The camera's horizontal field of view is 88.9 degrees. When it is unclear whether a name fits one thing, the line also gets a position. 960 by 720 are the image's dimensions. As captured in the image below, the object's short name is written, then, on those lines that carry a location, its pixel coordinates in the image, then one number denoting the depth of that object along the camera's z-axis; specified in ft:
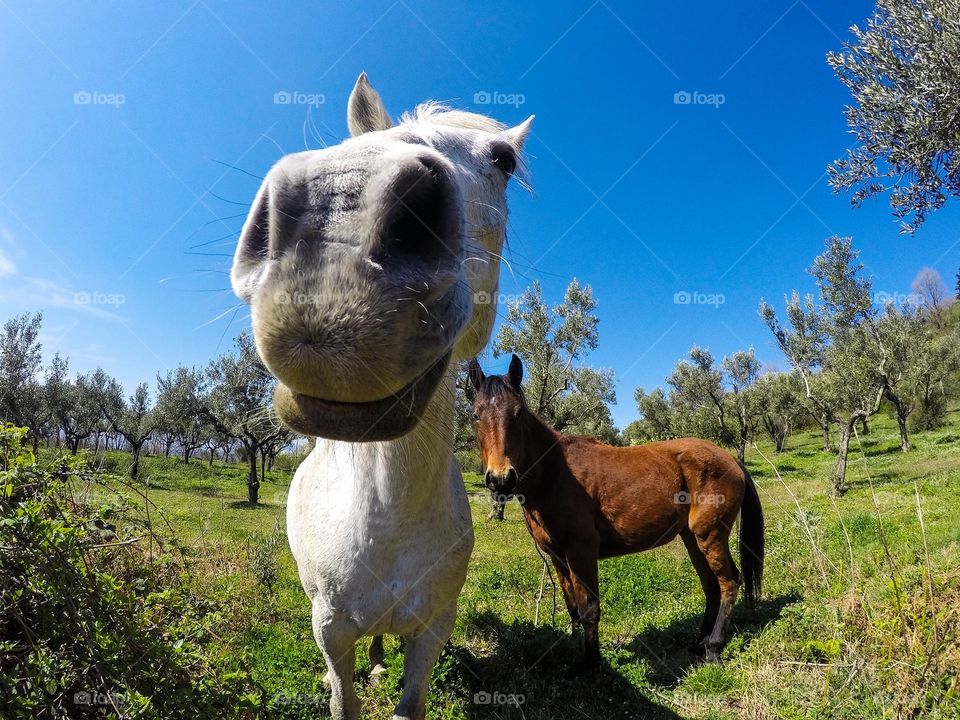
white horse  3.98
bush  7.10
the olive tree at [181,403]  102.73
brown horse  16.99
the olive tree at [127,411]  119.64
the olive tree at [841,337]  64.69
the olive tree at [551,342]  60.59
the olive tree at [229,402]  78.36
